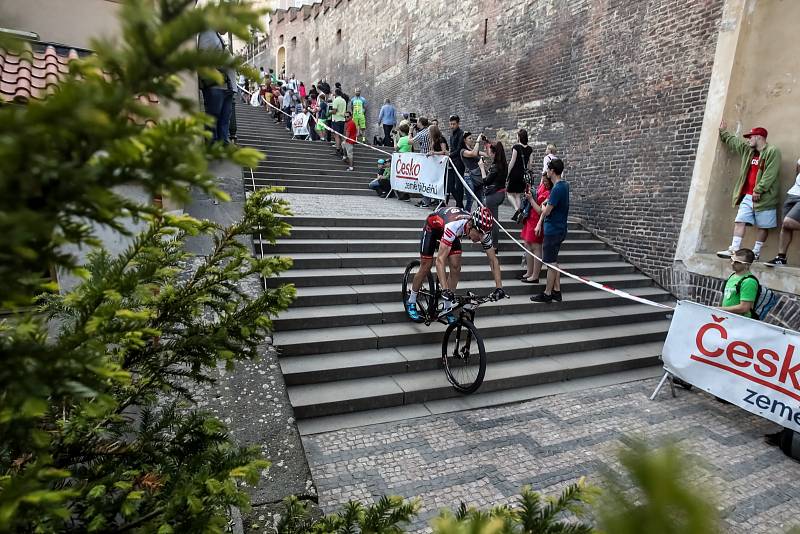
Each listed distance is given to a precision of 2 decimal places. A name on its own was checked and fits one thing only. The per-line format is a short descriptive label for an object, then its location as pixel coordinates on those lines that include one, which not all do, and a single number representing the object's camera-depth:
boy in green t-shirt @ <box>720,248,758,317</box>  5.14
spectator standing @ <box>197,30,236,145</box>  7.79
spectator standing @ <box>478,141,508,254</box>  8.08
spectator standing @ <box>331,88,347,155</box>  14.60
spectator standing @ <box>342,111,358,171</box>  13.36
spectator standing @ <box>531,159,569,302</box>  6.75
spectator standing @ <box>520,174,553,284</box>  7.46
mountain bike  5.06
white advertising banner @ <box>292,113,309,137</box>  15.71
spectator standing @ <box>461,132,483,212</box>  8.96
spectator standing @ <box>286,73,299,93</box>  19.87
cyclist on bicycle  5.30
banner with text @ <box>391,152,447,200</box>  9.90
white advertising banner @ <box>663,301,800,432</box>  4.46
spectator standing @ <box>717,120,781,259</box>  7.04
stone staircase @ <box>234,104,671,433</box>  5.04
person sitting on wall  6.64
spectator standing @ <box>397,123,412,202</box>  11.85
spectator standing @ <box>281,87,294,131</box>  18.25
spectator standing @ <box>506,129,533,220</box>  8.05
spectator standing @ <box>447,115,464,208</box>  9.22
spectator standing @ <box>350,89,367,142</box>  15.55
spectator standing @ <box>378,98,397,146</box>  16.73
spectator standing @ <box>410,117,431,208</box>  10.52
